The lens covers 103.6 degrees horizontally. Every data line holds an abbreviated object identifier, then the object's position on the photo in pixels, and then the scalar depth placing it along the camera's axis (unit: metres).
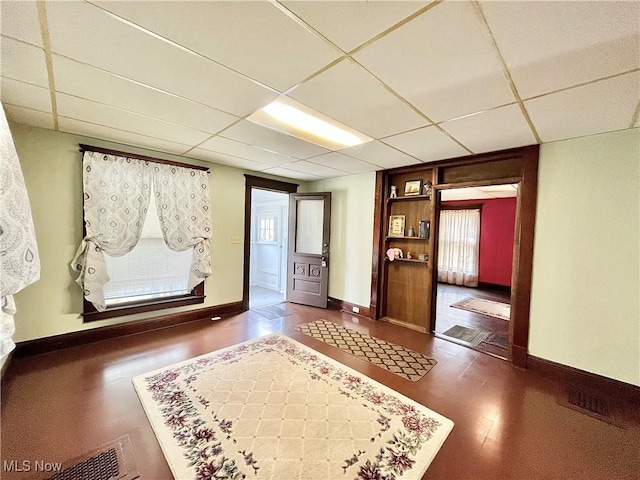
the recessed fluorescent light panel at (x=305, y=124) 2.13
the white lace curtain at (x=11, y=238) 1.51
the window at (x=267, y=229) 6.45
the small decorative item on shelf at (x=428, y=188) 3.74
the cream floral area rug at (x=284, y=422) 1.49
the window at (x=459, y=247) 7.02
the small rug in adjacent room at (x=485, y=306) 4.66
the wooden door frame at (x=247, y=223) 4.37
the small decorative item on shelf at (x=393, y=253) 4.07
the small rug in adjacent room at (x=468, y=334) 3.46
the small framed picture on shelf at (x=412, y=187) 3.88
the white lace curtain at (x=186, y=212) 3.44
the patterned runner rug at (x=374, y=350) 2.65
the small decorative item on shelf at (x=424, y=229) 3.78
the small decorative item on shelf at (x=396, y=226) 4.11
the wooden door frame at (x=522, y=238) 2.76
